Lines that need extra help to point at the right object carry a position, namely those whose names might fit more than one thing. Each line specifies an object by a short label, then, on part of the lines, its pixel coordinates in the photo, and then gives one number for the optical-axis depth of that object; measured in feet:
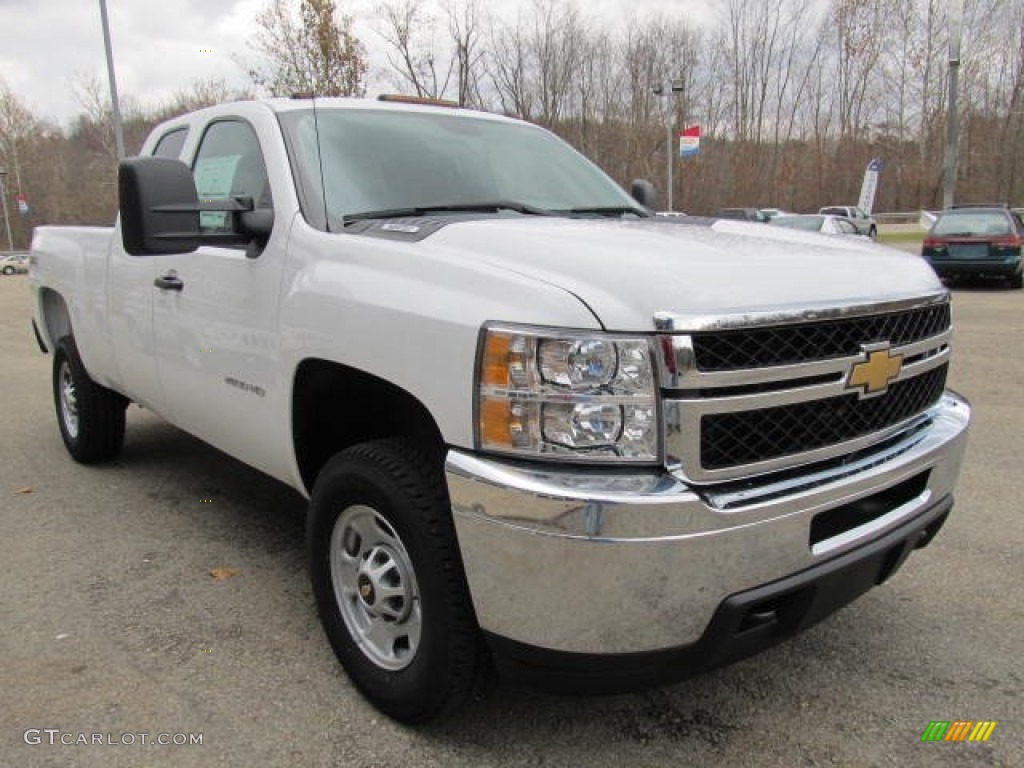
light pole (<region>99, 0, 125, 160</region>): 60.29
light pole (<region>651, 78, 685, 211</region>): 92.75
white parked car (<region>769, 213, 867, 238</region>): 63.05
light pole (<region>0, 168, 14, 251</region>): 179.73
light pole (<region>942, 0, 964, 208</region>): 80.84
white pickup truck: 6.42
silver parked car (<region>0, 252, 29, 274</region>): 138.62
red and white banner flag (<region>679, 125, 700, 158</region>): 88.43
